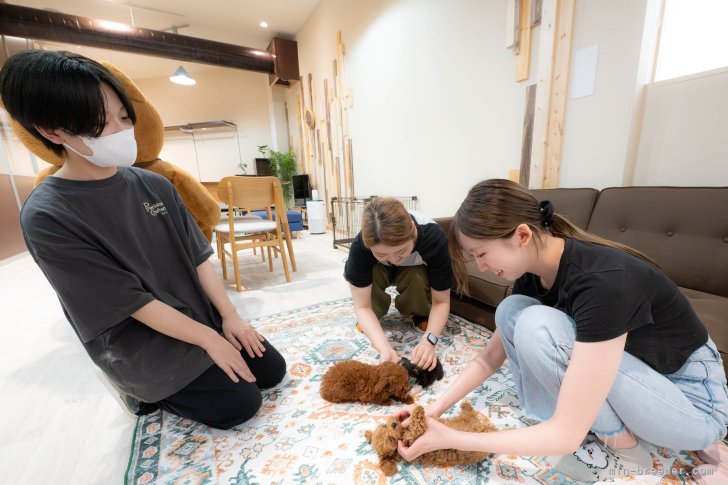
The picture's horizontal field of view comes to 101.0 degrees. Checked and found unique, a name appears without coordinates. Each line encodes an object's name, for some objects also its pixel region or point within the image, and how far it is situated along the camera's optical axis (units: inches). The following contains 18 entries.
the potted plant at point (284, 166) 257.0
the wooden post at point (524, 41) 73.1
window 52.7
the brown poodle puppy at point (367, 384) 41.5
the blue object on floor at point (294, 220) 177.6
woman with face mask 30.7
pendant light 205.5
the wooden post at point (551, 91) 66.7
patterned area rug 32.3
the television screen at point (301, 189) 232.8
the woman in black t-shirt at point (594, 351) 23.6
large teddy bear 52.9
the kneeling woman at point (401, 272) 44.6
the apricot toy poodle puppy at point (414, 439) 30.2
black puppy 45.6
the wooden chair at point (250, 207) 95.0
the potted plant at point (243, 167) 277.5
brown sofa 44.2
